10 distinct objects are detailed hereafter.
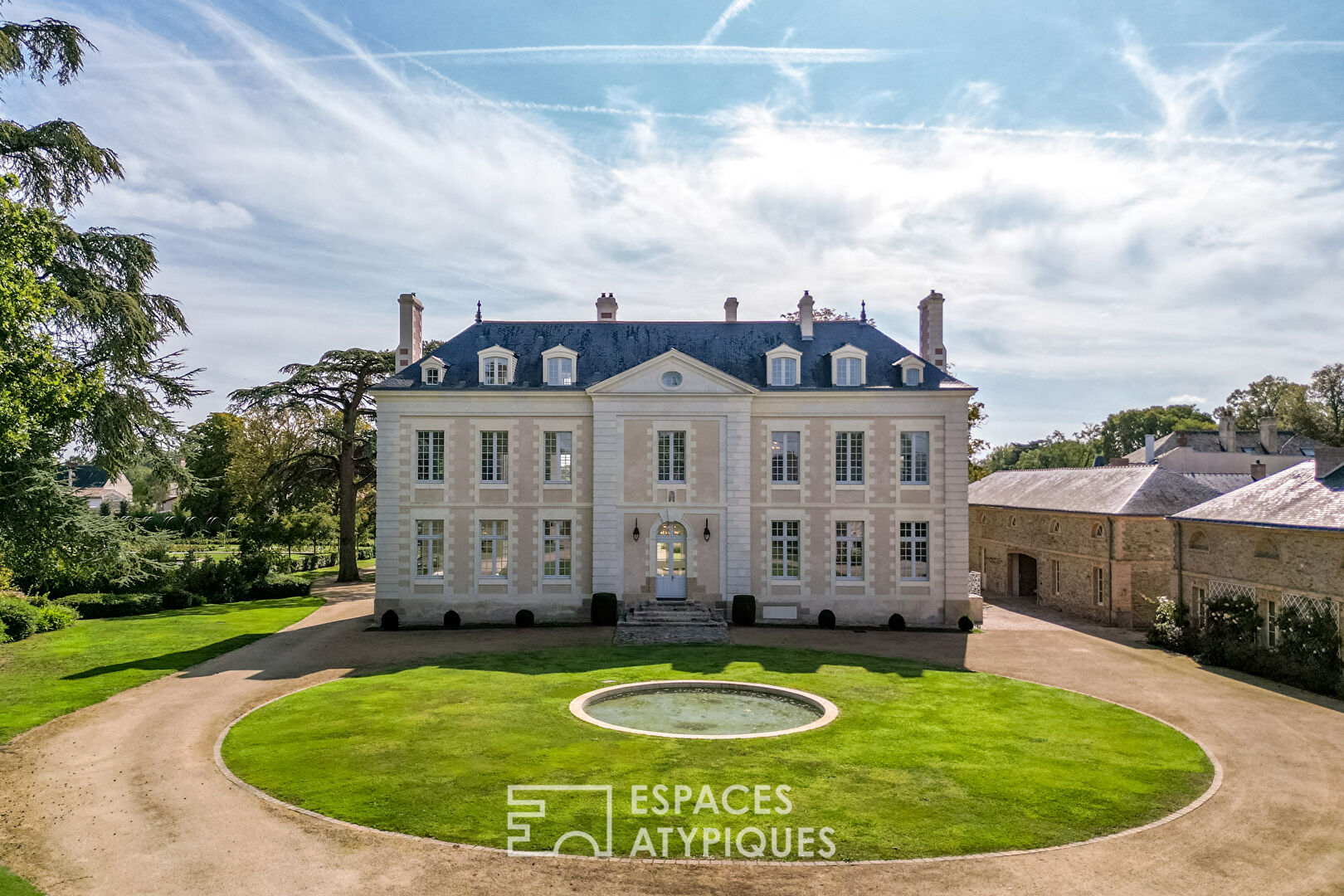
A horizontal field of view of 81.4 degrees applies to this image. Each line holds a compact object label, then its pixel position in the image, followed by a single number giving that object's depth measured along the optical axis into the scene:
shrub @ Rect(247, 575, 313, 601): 34.44
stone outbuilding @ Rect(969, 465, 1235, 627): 27.97
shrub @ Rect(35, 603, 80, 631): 25.59
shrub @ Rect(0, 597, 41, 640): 23.92
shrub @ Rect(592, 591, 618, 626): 26.53
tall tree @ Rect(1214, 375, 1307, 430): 73.31
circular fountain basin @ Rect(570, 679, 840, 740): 14.82
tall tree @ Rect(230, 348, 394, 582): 35.44
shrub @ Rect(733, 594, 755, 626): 26.52
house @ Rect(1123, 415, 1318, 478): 46.62
